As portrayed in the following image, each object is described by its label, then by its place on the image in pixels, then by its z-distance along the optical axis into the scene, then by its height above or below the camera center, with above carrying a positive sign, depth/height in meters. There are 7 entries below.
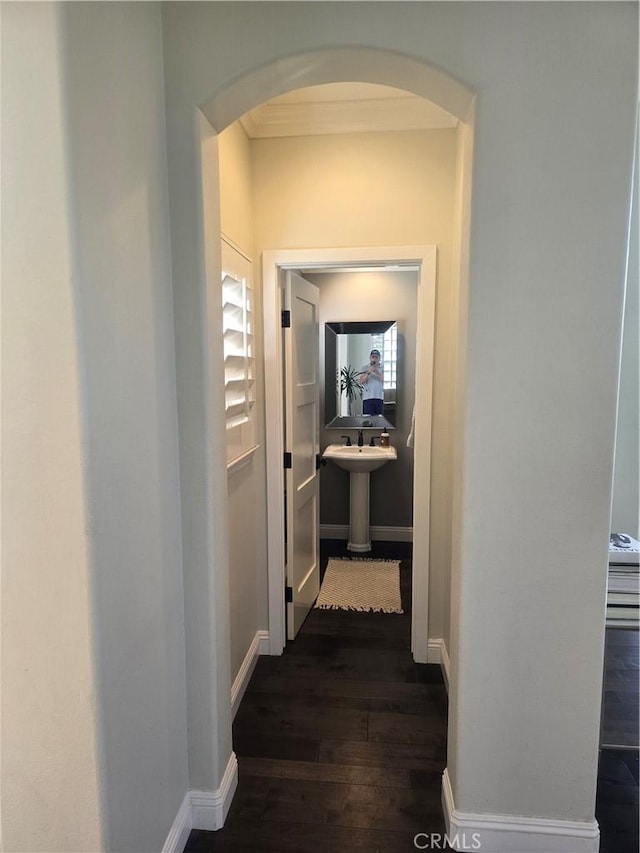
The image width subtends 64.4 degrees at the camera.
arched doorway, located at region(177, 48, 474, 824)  1.51 +0.75
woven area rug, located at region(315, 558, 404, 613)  3.38 -1.56
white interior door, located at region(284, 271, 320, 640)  2.78 -0.46
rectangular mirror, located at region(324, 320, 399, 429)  4.31 -0.04
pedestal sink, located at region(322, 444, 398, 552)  4.01 -0.82
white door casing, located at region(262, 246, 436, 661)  2.51 -0.16
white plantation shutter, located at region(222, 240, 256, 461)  2.14 +0.09
